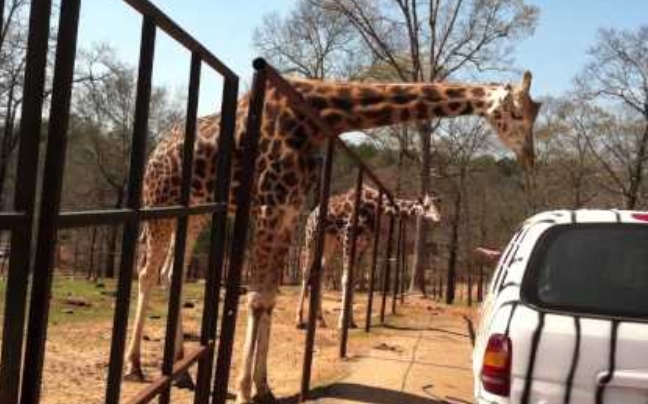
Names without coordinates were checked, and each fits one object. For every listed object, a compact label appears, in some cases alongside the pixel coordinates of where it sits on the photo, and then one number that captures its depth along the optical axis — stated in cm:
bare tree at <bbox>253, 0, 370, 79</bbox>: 3108
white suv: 388
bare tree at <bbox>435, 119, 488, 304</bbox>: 3347
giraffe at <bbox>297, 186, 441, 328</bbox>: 1395
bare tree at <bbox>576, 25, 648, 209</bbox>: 3309
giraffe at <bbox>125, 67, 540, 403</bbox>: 668
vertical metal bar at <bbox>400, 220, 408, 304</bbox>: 1700
